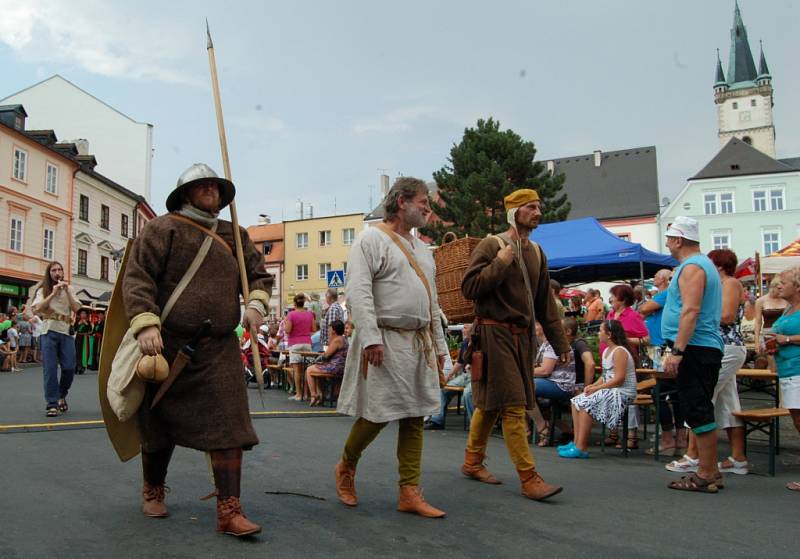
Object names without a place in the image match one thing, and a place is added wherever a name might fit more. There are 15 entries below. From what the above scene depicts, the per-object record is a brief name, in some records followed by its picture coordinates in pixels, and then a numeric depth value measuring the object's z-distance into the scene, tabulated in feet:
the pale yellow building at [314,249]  209.05
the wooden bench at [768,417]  18.43
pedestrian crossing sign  52.15
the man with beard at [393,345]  13.55
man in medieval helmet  11.72
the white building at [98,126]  154.30
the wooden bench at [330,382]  35.24
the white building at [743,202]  167.02
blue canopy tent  47.06
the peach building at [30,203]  110.22
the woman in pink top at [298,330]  40.68
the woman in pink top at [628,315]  28.22
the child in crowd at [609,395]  21.79
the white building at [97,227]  131.54
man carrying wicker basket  15.72
